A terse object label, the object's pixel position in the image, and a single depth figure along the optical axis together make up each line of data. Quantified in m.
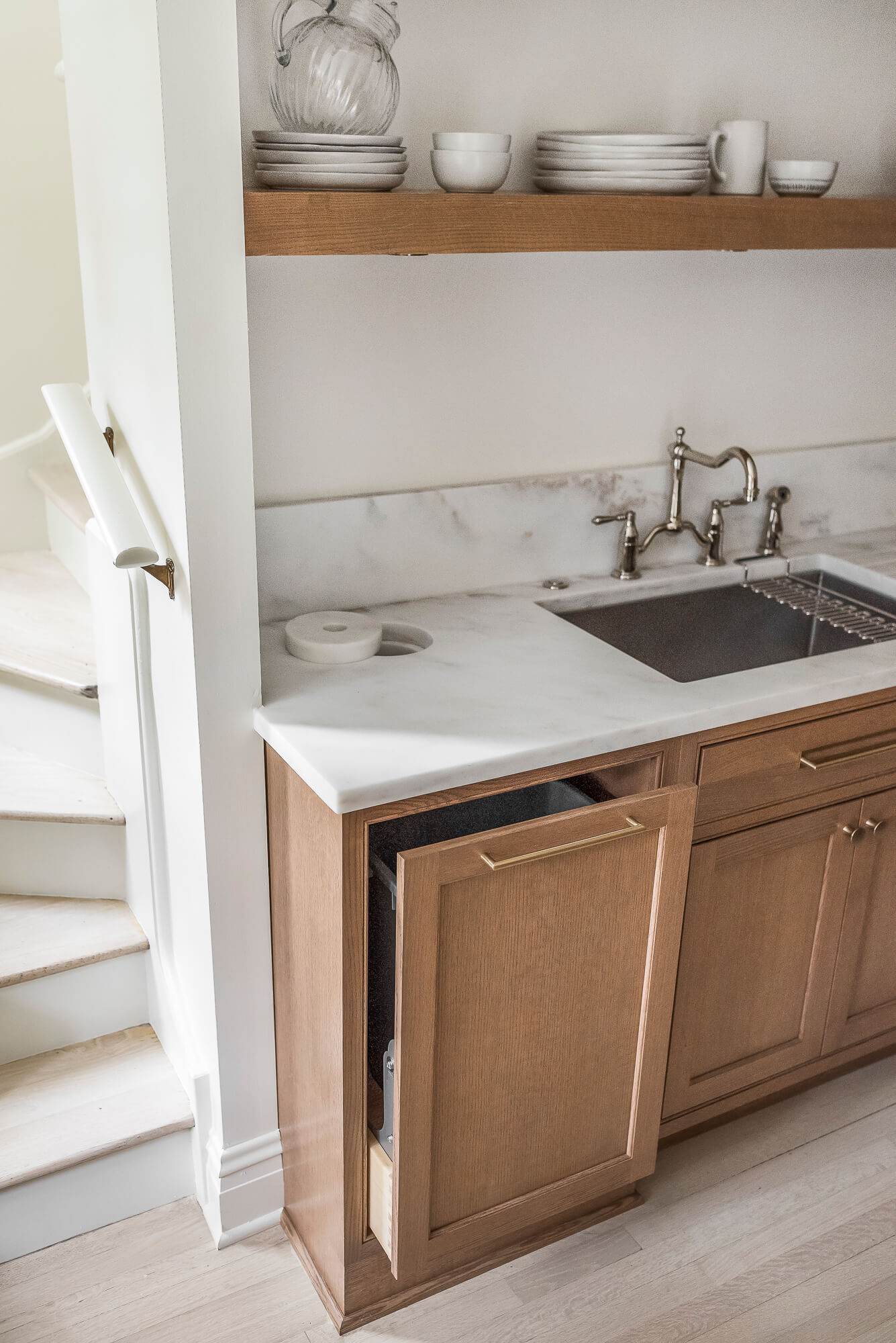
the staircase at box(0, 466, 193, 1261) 1.84
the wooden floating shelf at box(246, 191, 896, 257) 1.42
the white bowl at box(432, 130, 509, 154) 1.58
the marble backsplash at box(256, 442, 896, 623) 1.92
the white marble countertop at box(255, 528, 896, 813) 1.47
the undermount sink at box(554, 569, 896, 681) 2.10
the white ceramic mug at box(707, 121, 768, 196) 1.84
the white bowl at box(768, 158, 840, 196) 1.86
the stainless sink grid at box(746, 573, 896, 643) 2.06
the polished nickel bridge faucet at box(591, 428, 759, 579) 2.16
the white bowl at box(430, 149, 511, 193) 1.59
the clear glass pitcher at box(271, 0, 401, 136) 1.48
